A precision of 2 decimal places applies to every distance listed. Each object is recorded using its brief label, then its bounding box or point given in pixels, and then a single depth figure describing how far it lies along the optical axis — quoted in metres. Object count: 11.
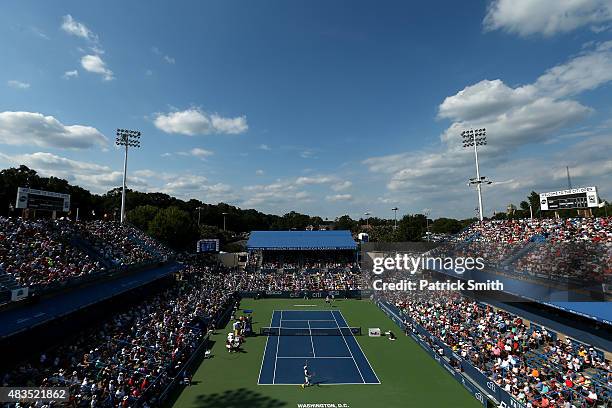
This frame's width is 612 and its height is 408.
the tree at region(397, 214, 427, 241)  80.81
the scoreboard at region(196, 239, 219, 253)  58.69
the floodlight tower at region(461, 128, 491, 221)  46.34
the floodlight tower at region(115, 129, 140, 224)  49.16
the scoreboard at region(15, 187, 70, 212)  28.27
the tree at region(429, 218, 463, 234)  126.96
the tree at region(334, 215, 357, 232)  140.38
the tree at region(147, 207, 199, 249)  64.38
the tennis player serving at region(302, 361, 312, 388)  20.25
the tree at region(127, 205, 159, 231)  72.75
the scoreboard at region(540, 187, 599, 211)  32.00
